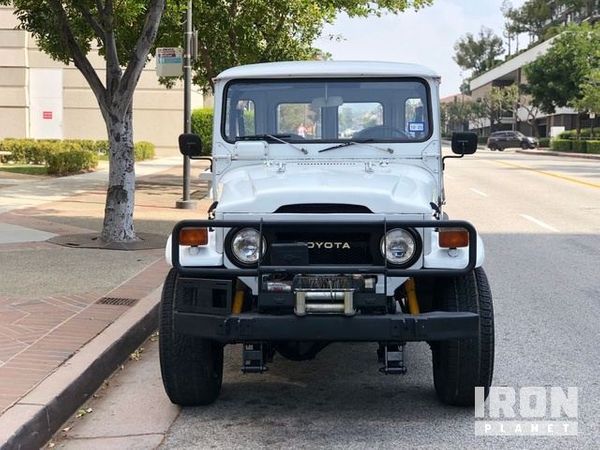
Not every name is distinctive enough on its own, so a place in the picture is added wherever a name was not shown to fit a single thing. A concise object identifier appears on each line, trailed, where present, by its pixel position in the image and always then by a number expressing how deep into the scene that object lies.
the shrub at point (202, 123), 34.66
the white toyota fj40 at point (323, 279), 4.40
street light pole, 15.80
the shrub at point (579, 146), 51.66
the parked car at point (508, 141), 64.56
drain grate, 7.44
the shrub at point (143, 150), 32.53
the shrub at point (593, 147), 49.59
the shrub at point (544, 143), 67.44
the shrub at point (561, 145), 55.07
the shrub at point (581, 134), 61.24
